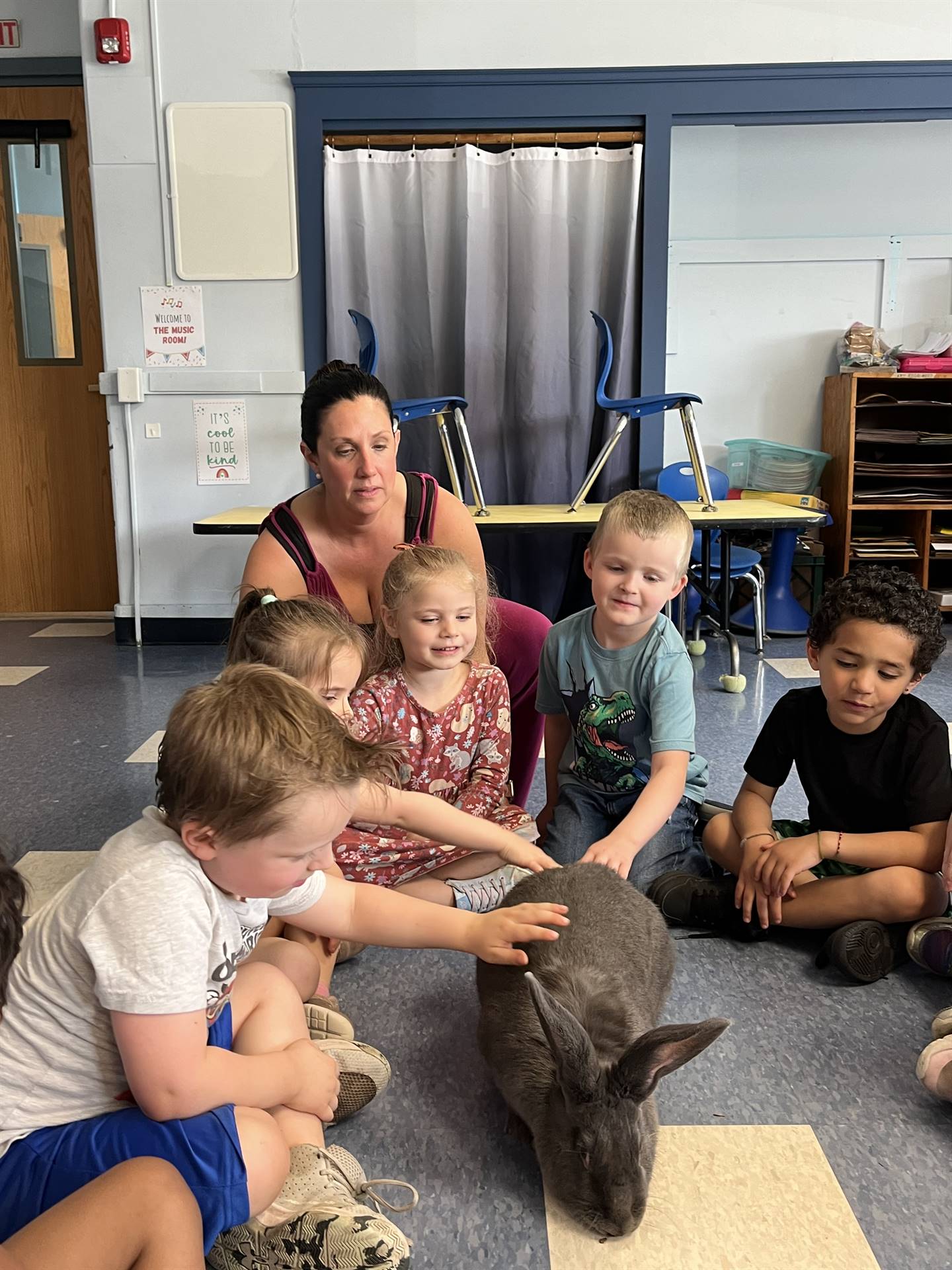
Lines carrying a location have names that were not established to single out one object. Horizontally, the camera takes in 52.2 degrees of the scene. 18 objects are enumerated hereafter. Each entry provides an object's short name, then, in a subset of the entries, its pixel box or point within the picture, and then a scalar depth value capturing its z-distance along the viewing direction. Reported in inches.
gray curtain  143.8
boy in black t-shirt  54.1
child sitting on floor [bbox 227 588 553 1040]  49.6
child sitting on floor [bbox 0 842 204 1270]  27.2
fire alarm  137.3
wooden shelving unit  156.2
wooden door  158.1
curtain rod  143.6
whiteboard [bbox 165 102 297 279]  140.0
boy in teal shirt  58.7
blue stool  151.6
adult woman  68.1
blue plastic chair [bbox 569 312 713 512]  131.2
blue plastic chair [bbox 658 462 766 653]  138.0
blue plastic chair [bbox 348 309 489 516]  130.3
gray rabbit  34.3
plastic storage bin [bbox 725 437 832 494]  164.7
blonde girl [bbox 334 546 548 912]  60.9
